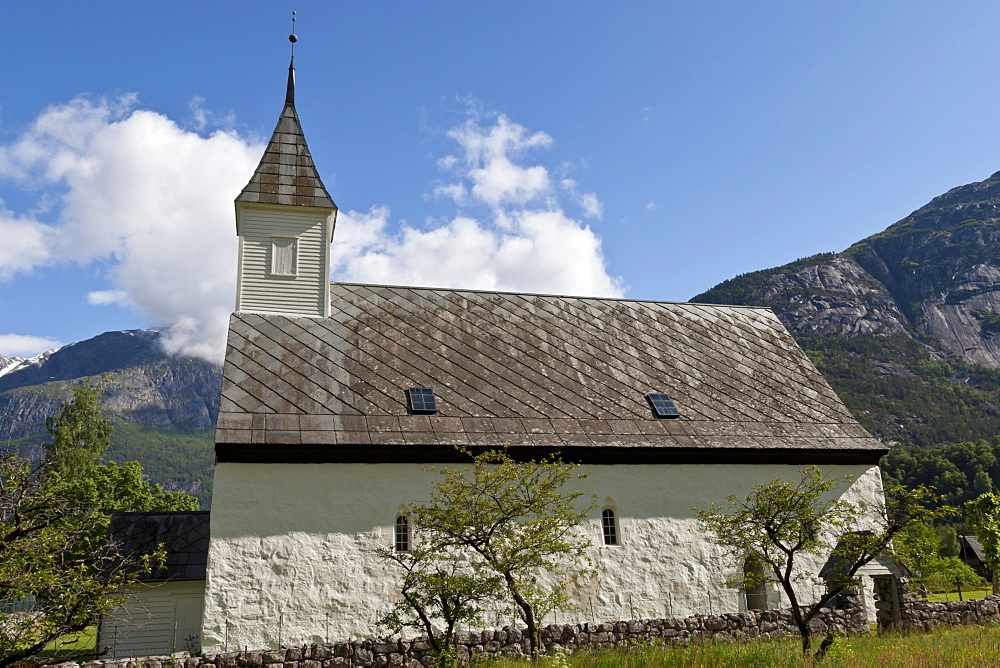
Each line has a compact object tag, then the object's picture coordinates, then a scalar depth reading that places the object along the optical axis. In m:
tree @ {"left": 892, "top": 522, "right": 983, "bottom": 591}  36.91
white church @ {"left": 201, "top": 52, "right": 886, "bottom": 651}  14.90
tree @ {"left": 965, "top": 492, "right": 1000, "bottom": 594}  22.15
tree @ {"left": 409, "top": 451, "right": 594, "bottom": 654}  12.06
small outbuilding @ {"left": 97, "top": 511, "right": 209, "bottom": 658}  16.94
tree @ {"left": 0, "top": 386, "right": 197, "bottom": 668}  8.47
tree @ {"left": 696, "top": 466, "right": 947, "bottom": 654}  12.48
